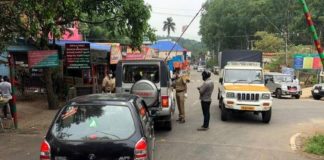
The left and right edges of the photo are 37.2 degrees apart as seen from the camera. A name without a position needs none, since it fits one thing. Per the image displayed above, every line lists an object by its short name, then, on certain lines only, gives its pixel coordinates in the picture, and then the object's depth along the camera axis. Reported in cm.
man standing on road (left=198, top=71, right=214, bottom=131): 1460
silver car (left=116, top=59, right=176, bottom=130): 1313
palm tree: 16859
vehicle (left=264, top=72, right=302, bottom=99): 3434
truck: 1697
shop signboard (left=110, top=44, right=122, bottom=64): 2780
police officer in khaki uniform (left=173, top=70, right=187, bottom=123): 1611
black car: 659
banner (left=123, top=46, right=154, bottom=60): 3269
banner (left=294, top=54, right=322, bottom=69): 4734
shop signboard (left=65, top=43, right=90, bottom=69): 2127
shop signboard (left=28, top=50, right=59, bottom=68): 1842
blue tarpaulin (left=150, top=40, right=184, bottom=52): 4872
